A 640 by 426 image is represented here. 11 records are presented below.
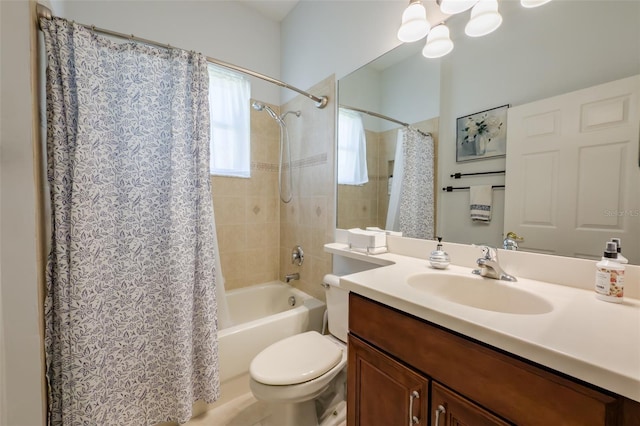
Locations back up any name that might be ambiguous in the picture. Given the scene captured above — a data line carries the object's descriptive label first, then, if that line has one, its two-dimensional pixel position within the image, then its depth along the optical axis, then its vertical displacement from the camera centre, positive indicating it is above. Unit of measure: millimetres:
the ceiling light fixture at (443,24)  950 +802
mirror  755 +524
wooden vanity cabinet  446 -404
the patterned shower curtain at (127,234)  980 -133
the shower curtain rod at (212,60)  947 +778
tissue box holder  1302 -191
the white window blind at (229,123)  1979 +703
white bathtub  1424 -814
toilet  1046 -753
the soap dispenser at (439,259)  1007 -215
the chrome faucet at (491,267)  867 -215
